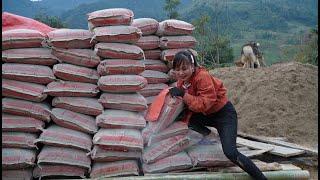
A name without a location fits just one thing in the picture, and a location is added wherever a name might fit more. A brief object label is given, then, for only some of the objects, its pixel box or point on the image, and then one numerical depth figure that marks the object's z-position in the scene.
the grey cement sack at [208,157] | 3.76
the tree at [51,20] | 23.09
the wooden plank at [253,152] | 4.45
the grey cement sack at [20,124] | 3.60
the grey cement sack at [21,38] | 3.73
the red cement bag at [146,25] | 4.35
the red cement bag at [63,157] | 3.53
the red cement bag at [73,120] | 3.67
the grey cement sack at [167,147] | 3.70
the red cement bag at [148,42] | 4.36
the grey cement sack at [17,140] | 3.56
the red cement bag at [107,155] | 3.59
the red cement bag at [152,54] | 4.43
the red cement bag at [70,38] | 3.79
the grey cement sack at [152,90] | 4.34
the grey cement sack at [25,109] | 3.62
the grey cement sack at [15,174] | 3.54
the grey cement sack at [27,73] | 3.67
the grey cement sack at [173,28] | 4.35
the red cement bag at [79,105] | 3.71
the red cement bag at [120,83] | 3.74
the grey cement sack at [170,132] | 3.81
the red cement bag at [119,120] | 3.66
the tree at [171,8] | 21.16
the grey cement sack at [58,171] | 3.57
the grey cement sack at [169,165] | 3.68
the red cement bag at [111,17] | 3.88
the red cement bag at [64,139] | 3.57
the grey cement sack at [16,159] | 3.48
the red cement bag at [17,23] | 4.27
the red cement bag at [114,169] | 3.61
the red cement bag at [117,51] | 3.80
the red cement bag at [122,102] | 3.77
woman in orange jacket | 3.62
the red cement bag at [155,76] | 4.33
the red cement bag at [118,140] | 3.55
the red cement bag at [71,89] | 3.70
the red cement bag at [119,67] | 3.79
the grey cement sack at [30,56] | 3.73
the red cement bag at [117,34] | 3.81
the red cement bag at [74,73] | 3.74
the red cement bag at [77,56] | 3.81
